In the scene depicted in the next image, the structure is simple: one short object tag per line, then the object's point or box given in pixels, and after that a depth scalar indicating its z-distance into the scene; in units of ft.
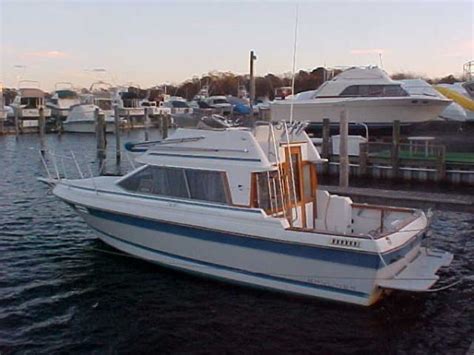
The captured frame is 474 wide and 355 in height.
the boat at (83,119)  173.47
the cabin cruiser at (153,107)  194.73
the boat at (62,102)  198.39
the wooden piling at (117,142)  93.08
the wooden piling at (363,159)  69.21
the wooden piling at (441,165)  63.14
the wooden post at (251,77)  39.75
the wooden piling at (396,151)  65.36
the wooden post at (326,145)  73.51
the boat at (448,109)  110.83
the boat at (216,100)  165.43
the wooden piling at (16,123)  144.34
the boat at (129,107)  185.06
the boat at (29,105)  174.40
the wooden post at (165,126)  99.32
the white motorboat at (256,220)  26.86
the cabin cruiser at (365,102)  90.68
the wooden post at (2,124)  156.87
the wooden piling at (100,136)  98.37
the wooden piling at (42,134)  102.72
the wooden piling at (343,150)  54.90
